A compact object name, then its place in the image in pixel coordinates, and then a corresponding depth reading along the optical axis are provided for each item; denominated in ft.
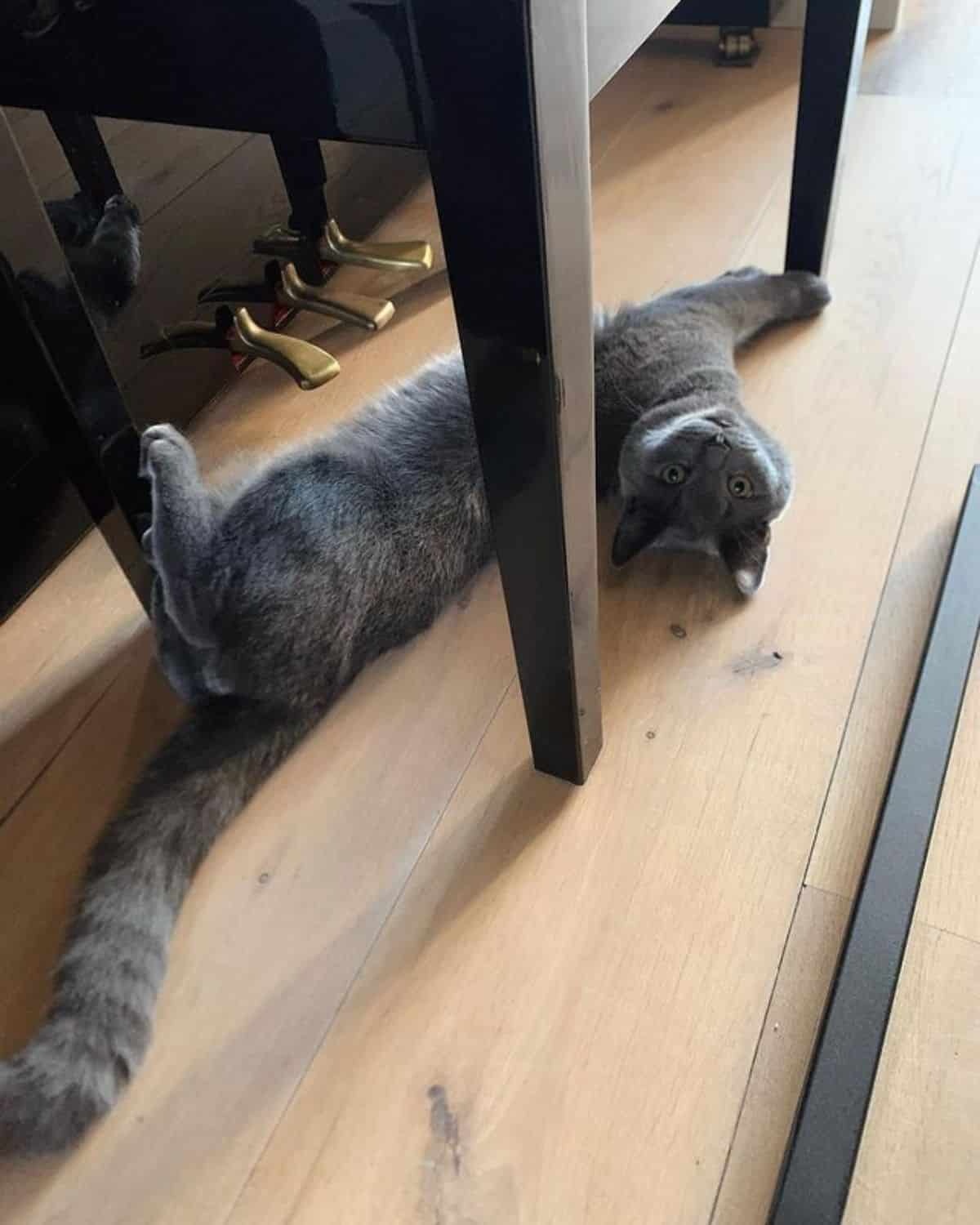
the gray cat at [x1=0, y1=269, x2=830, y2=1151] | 2.61
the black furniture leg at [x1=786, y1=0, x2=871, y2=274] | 3.72
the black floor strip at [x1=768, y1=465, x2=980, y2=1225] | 2.35
